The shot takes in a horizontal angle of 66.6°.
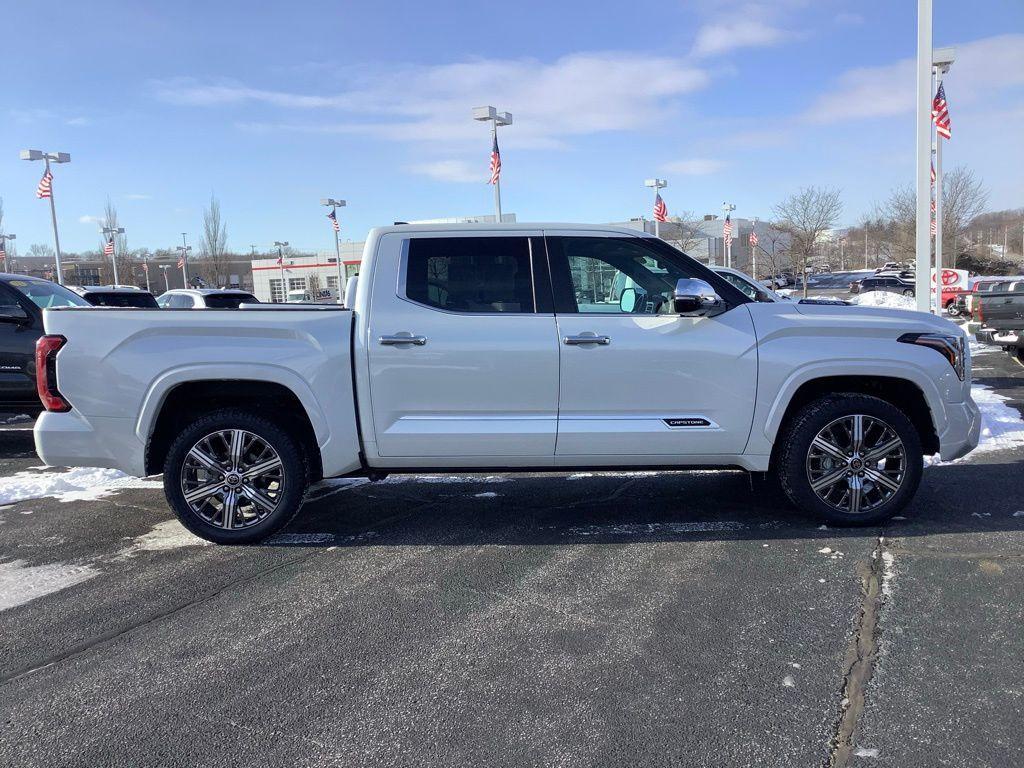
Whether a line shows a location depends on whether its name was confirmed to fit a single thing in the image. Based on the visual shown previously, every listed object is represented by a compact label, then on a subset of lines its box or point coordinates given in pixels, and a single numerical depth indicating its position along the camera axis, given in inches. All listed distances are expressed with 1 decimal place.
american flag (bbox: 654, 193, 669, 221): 1154.0
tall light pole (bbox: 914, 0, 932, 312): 396.5
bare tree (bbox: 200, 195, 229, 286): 2201.0
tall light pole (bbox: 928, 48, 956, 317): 638.5
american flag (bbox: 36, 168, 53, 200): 1235.9
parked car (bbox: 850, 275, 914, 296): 1630.0
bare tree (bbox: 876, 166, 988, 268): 1533.0
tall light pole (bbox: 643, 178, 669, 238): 1229.7
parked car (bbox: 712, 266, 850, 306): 393.4
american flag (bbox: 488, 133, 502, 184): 853.8
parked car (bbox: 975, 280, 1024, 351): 462.9
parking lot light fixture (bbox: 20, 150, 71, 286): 1154.7
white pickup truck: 185.8
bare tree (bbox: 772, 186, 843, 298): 1360.7
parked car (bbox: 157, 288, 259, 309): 604.4
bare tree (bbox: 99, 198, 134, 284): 2429.9
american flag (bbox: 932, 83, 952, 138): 652.1
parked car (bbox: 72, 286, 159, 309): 547.0
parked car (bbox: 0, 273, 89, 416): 314.0
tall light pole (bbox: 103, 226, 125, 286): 2099.4
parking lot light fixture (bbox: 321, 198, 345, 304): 1487.5
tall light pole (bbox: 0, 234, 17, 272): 1996.9
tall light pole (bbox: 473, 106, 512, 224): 815.7
